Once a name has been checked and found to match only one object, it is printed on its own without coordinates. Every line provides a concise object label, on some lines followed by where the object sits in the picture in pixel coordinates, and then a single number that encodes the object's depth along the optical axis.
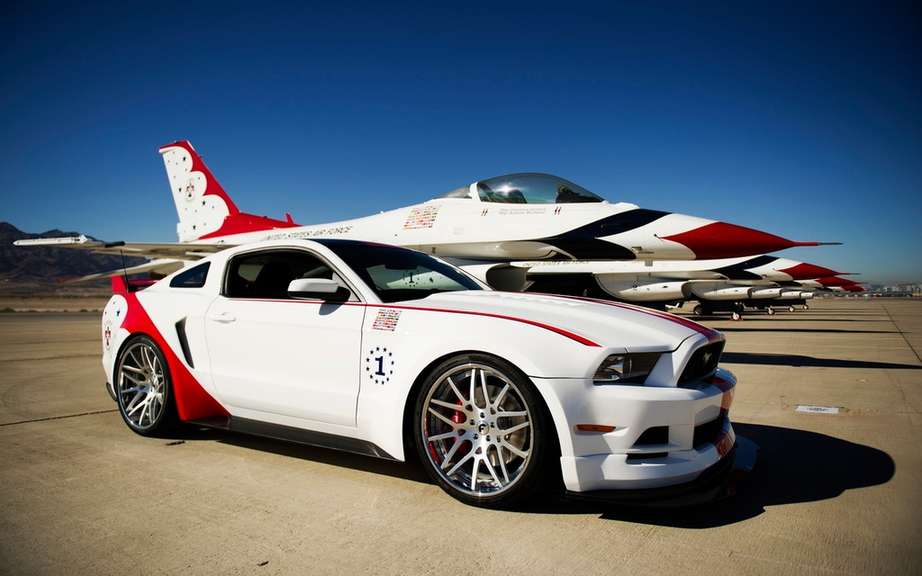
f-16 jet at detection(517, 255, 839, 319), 15.14
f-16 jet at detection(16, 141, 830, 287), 8.91
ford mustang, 2.38
